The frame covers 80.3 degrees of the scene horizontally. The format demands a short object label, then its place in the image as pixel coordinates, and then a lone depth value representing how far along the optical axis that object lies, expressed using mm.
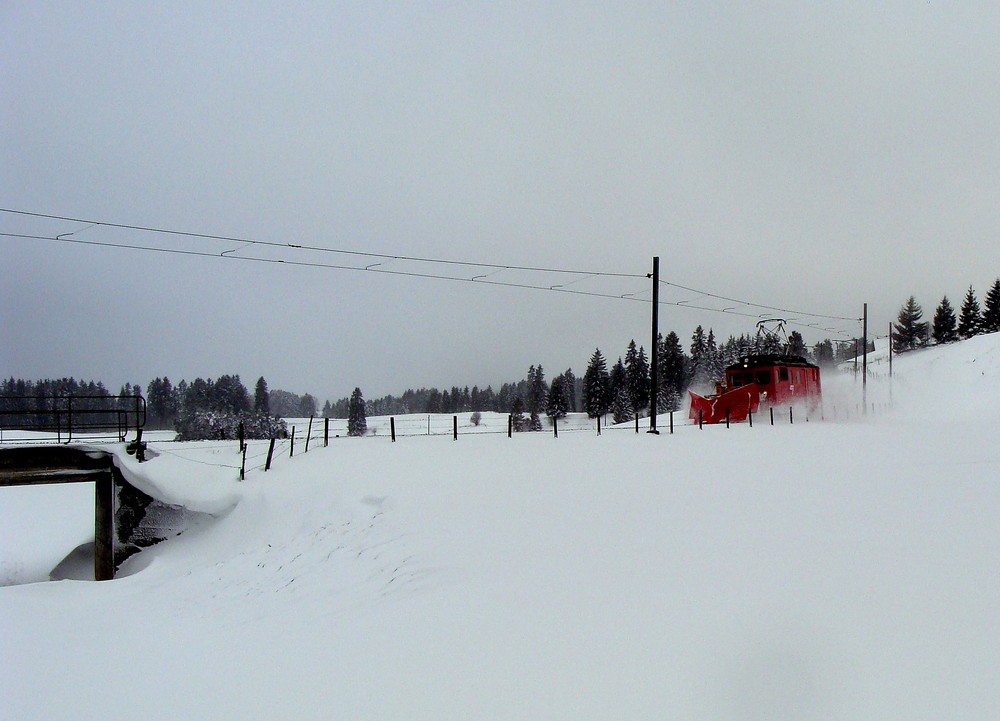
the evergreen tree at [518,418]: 87831
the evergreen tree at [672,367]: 101188
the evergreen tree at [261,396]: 110569
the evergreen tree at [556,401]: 93250
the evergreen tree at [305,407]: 186962
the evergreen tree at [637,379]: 90875
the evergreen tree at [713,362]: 88125
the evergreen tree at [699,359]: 92688
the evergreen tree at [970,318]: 90662
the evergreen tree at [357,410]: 94556
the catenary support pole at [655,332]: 23641
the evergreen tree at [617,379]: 98562
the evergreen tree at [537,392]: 111625
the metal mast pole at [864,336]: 42019
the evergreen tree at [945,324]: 94062
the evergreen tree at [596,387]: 93375
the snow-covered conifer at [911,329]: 107750
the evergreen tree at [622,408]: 80938
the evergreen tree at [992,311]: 84694
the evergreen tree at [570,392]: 122756
